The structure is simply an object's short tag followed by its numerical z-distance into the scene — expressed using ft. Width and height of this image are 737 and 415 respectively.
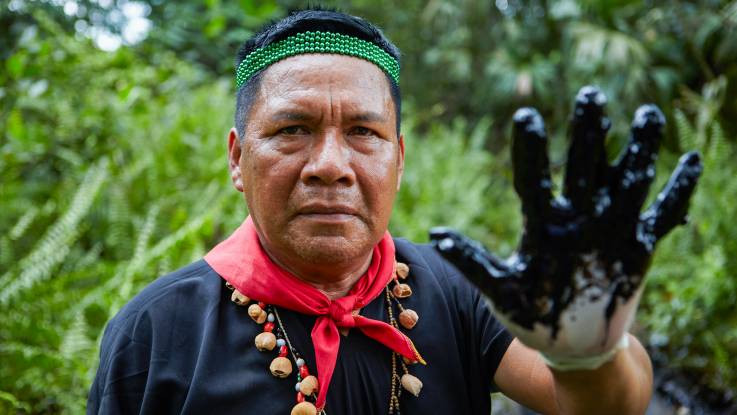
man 4.21
